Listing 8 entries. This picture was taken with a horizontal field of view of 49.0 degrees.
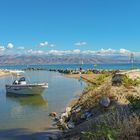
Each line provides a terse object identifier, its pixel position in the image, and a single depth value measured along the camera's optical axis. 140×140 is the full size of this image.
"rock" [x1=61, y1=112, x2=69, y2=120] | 10.32
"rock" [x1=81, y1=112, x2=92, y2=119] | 9.21
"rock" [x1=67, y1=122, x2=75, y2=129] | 8.96
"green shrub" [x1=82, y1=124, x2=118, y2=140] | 5.47
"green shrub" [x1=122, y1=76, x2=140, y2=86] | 11.56
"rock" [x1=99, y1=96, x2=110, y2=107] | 9.03
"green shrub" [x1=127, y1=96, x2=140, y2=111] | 6.77
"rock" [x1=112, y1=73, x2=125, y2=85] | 12.17
